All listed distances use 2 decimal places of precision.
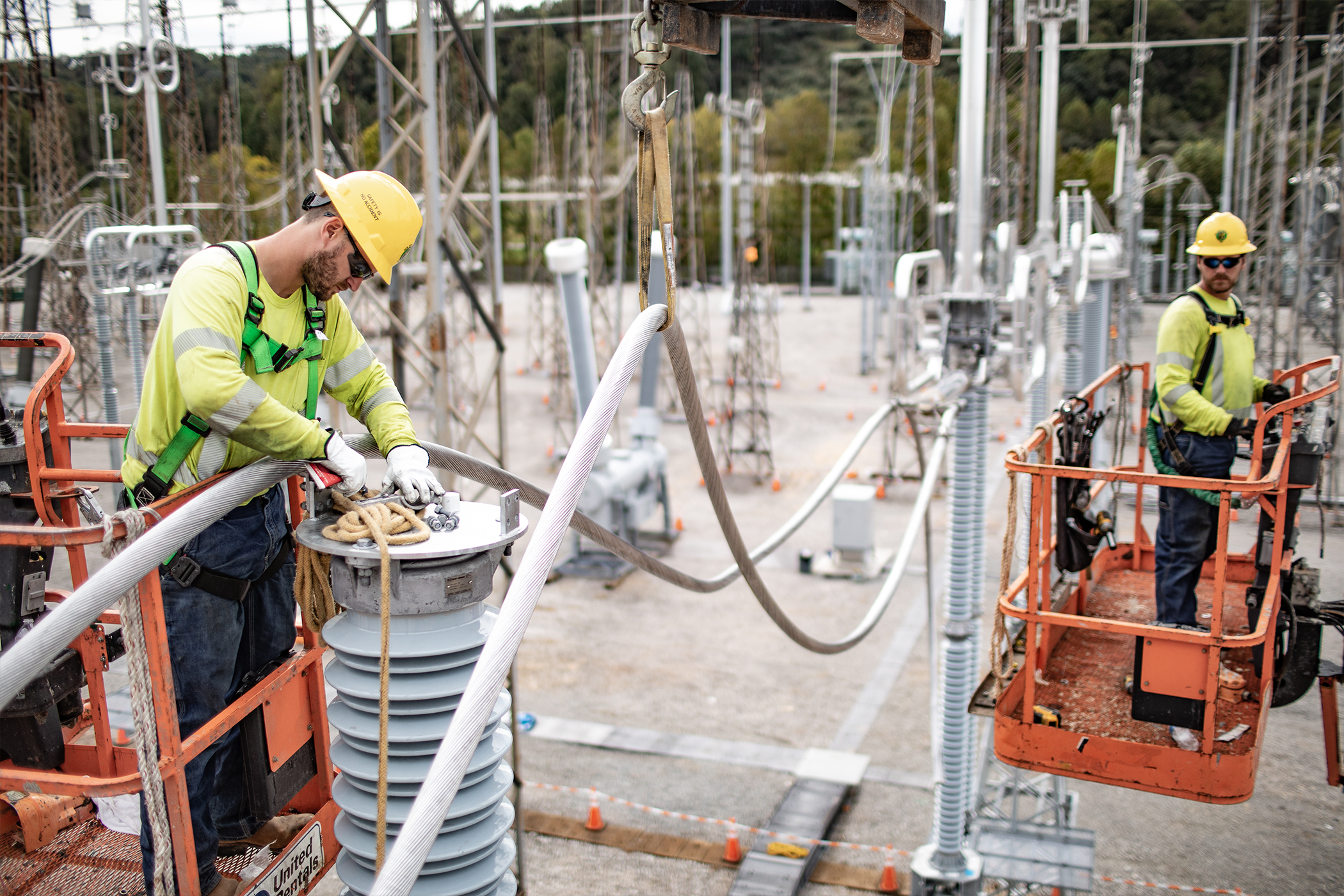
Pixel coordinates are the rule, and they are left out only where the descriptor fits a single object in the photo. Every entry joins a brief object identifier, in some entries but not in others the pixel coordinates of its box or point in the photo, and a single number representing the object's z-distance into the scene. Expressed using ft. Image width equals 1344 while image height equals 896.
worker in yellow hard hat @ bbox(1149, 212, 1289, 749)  18.19
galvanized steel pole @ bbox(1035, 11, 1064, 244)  39.58
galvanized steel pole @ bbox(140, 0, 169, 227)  38.75
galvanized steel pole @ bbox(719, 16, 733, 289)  96.17
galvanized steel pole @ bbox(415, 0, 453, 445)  21.49
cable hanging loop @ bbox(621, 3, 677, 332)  9.92
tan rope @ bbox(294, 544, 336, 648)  10.46
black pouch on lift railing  17.76
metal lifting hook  9.86
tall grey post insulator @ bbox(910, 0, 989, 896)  19.90
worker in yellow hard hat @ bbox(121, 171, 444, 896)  9.95
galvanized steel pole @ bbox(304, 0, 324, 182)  22.70
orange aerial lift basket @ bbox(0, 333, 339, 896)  9.53
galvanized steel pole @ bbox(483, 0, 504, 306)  23.45
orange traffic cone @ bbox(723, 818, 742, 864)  24.67
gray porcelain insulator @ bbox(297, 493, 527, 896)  9.45
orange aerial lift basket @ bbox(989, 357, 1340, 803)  15.26
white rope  8.39
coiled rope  9.09
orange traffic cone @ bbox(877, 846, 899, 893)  23.38
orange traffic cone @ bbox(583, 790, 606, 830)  25.81
